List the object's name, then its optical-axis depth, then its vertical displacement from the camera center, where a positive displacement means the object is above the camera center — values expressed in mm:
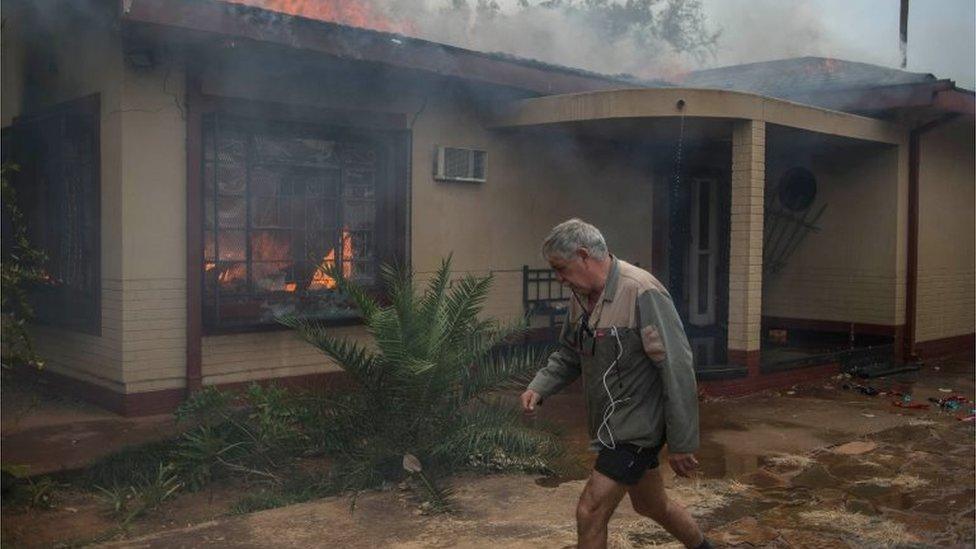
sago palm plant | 5414 -1026
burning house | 7180 +500
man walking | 3615 -575
